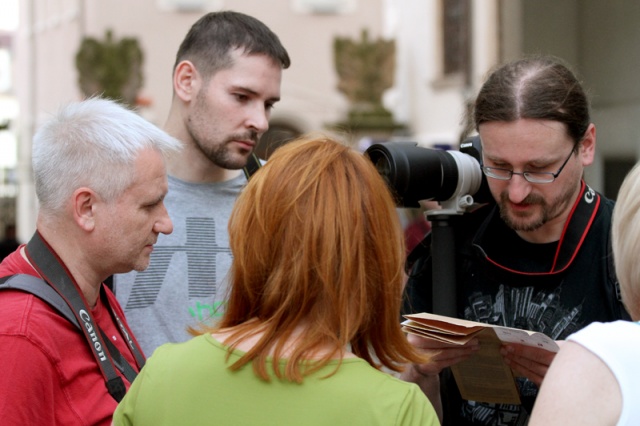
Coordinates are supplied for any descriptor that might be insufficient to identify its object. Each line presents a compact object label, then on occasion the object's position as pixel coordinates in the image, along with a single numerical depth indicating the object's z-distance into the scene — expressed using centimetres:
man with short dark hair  287
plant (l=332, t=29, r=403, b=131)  1814
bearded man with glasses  248
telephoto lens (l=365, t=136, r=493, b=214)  245
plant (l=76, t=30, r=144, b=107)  1880
